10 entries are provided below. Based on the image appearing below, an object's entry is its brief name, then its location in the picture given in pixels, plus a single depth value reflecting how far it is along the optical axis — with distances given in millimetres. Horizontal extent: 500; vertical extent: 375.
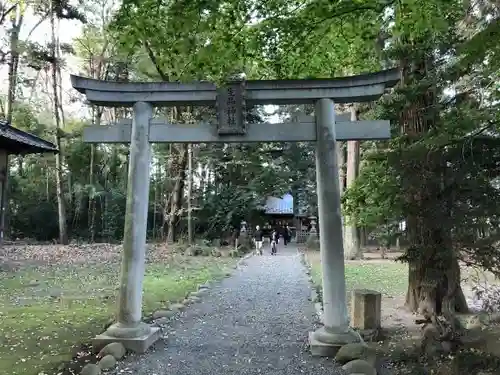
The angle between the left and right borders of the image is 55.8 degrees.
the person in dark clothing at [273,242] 25438
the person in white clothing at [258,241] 25406
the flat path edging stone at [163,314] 8573
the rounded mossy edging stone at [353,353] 5819
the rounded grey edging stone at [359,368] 5414
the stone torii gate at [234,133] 6461
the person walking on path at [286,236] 33362
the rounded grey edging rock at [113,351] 6000
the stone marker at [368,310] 7742
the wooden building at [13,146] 13414
